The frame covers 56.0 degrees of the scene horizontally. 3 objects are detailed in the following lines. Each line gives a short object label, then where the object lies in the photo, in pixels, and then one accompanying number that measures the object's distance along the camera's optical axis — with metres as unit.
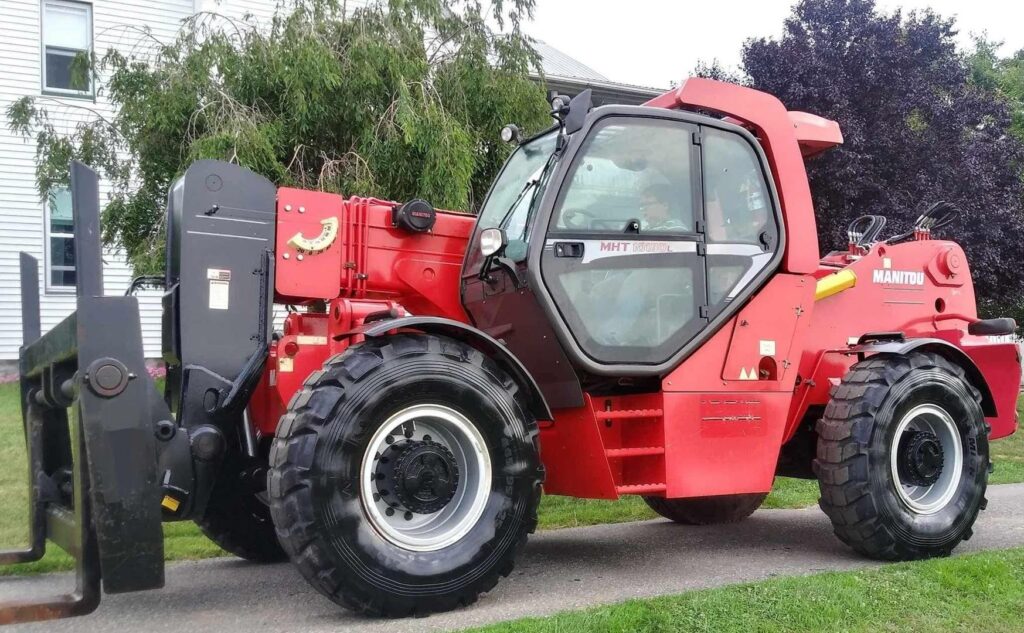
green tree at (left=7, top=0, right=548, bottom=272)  10.12
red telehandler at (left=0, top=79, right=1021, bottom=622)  4.18
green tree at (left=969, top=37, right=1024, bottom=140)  24.89
